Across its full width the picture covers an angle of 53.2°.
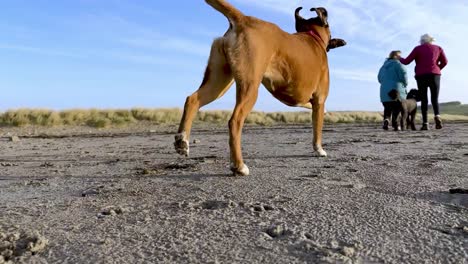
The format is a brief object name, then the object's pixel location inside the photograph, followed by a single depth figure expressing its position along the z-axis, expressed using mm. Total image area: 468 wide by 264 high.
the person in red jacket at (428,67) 11156
